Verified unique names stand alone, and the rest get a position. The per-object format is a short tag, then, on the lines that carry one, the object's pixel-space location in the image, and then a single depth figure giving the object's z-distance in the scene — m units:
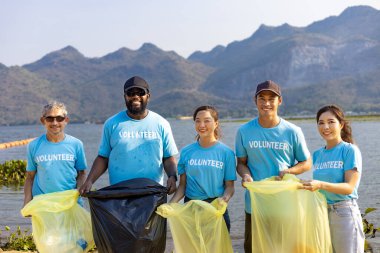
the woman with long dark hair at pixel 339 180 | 4.20
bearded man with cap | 4.75
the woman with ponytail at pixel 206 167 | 4.69
